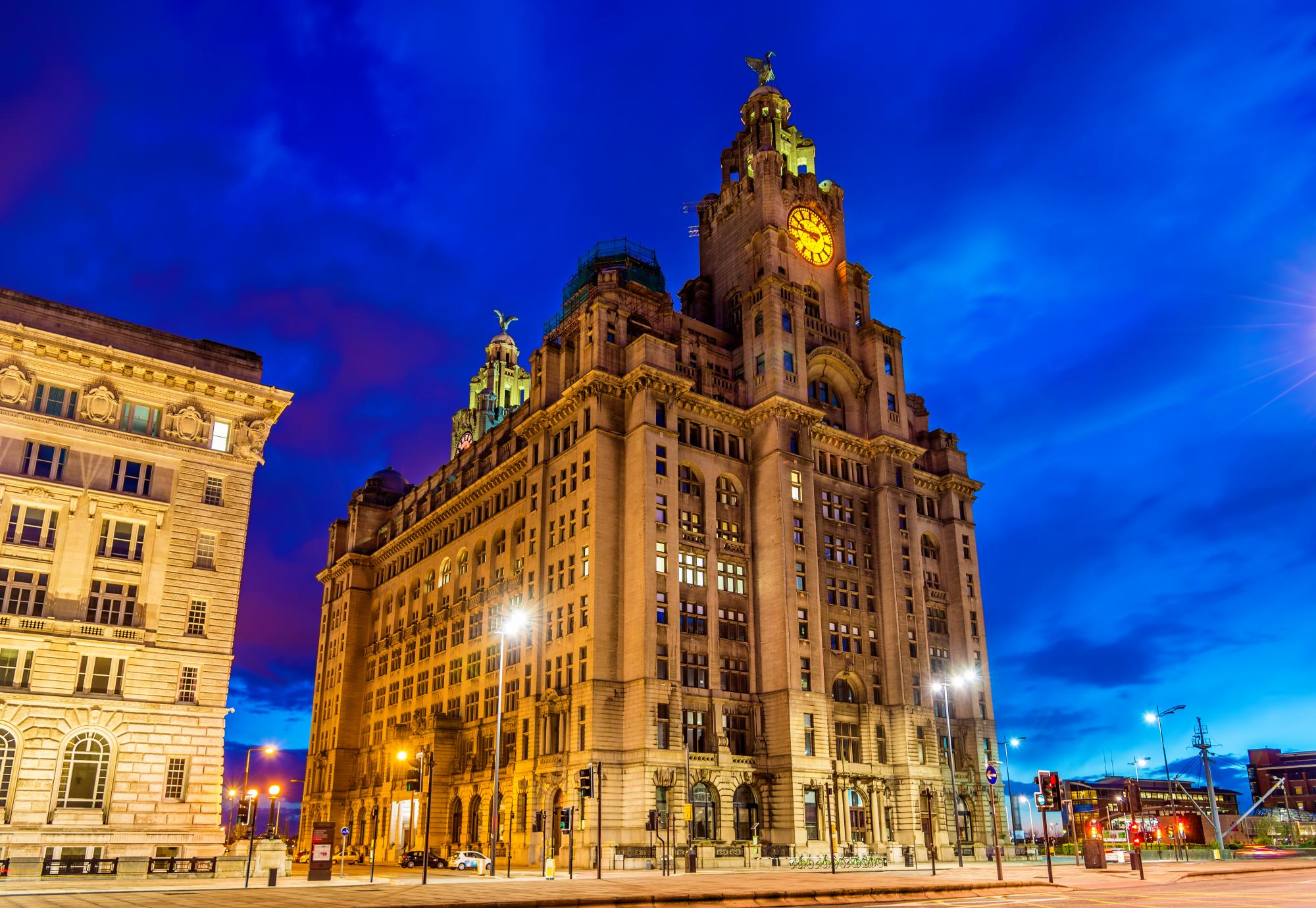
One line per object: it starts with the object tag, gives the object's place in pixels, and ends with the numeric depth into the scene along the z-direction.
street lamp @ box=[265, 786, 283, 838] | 49.41
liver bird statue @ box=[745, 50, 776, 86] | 115.75
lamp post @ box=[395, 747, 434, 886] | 45.88
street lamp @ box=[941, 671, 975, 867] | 68.07
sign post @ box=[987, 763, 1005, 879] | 52.37
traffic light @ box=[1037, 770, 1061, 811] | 45.12
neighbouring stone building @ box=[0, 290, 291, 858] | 50.41
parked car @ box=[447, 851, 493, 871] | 69.75
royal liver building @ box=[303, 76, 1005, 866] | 79.81
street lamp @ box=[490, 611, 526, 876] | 55.72
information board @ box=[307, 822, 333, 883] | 46.22
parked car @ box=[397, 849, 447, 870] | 81.62
